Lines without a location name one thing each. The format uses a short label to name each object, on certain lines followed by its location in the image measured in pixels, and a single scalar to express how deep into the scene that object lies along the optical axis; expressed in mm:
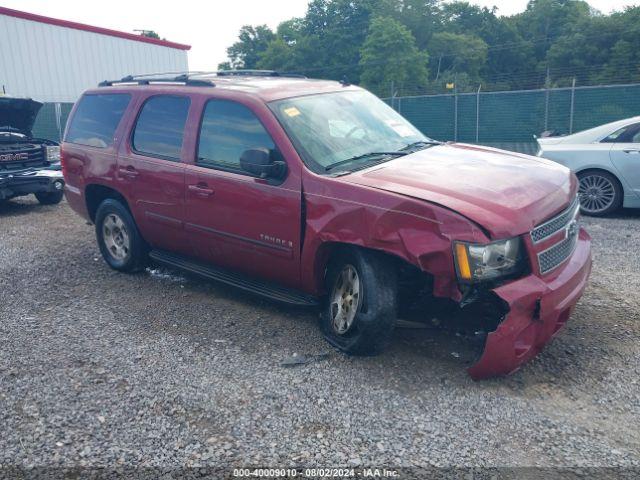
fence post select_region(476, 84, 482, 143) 18078
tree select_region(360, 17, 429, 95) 50656
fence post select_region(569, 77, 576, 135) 16091
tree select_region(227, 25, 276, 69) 75375
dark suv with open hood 9516
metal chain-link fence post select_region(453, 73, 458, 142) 18625
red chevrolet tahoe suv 3578
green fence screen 15570
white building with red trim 22828
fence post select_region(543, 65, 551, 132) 16794
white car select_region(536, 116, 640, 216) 8086
